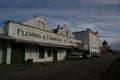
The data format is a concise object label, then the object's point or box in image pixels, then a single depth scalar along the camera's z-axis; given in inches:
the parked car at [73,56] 1746.9
